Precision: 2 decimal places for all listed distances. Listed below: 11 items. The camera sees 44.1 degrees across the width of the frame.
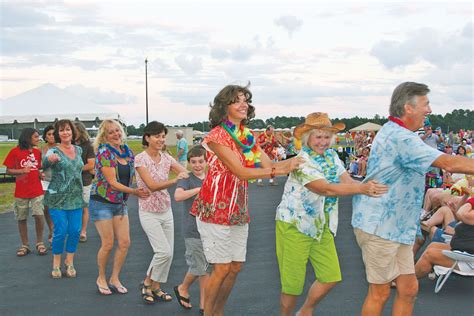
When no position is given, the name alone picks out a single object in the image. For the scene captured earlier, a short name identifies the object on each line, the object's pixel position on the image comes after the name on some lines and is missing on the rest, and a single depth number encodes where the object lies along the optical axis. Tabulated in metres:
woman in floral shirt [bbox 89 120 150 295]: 5.86
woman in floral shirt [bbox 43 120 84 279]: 6.80
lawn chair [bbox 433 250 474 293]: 5.82
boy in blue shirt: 5.26
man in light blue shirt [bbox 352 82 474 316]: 3.86
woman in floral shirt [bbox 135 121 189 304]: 5.57
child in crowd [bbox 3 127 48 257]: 8.12
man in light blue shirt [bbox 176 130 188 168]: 17.19
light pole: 46.88
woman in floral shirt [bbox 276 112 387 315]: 4.37
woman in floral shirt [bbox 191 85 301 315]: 4.44
